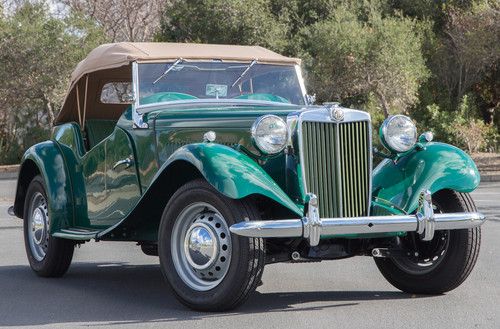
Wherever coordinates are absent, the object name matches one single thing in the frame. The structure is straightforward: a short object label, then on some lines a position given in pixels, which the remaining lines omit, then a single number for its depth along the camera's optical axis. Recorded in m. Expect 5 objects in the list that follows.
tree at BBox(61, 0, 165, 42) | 41.03
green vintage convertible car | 6.46
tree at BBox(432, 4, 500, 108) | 29.59
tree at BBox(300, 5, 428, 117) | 29.69
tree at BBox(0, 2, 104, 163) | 35.06
